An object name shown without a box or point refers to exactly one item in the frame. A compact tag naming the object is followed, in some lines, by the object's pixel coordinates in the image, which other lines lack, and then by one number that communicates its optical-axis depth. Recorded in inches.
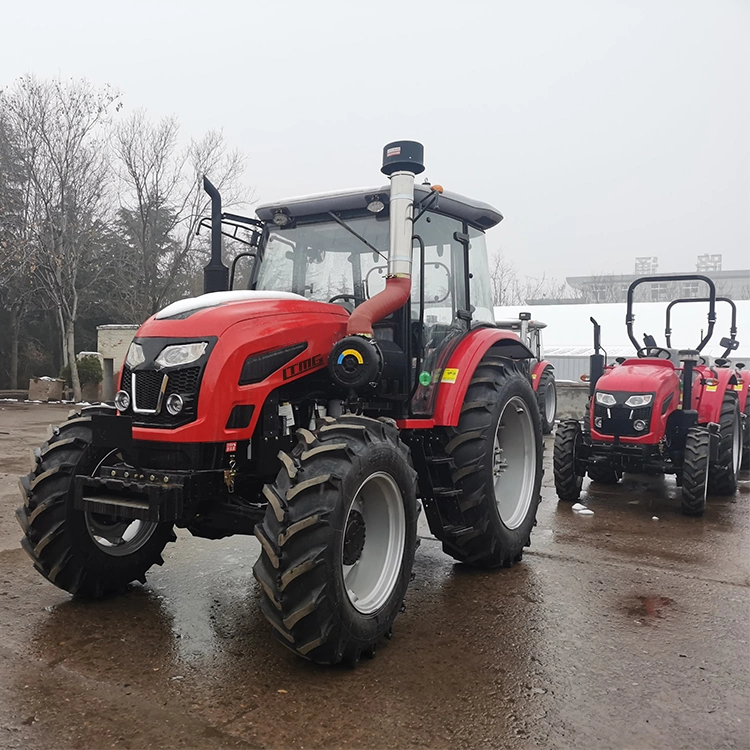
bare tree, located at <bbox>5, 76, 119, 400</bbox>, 766.5
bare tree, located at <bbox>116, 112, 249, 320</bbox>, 803.4
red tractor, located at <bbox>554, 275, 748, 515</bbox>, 276.8
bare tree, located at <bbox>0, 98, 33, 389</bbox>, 767.1
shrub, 802.8
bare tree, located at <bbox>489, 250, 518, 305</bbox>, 1833.2
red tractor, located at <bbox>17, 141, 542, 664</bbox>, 131.1
